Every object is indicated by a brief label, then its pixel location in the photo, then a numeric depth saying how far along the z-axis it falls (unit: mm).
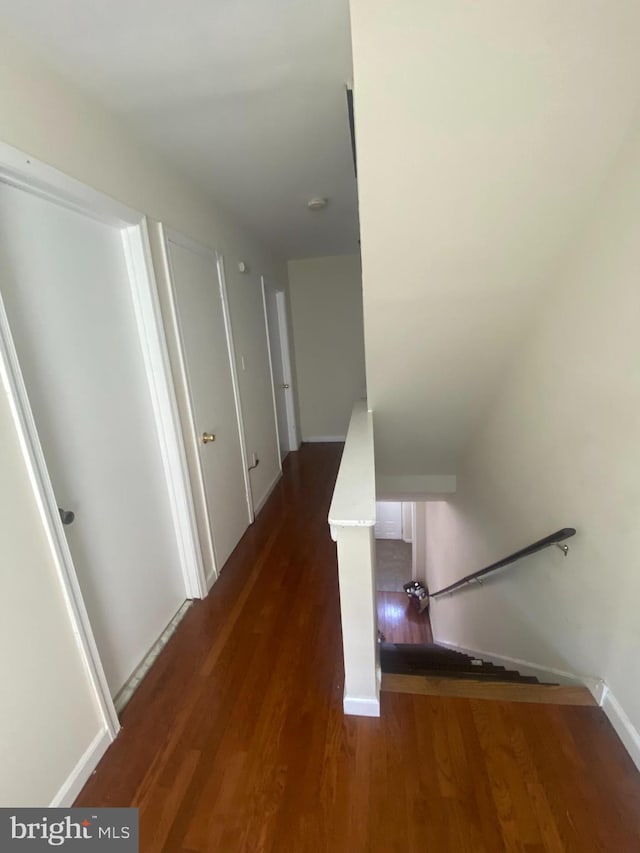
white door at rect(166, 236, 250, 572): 2072
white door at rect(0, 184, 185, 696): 1249
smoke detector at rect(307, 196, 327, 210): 2479
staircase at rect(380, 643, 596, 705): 1489
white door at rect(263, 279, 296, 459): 3900
